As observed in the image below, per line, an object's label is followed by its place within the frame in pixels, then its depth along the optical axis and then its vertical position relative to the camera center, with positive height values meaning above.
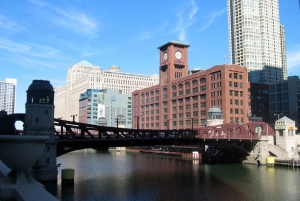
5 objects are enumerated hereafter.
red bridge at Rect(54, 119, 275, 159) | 64.06 -2.81
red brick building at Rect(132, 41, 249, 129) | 134.62 +15.19
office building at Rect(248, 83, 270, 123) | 148.88 +11.79
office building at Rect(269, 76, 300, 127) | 178.50 +15.87
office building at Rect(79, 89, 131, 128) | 192.51 +2.93
